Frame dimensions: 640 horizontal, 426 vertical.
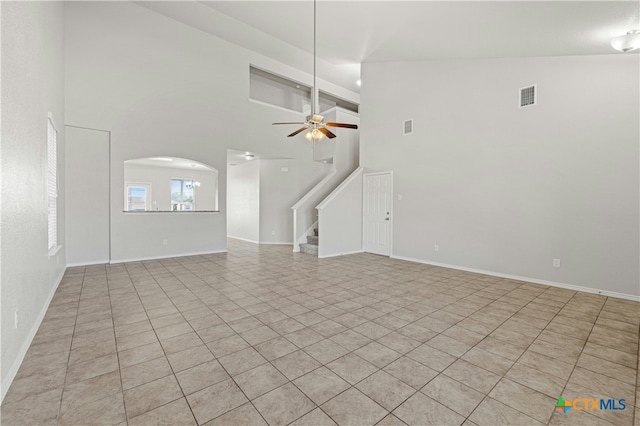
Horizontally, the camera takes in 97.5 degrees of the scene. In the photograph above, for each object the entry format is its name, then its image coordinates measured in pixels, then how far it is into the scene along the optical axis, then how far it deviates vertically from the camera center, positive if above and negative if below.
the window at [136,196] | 5.76 +0.35
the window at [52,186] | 3.60 +0.38
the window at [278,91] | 7.88 +3.64
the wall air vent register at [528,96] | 4.49 +1.91
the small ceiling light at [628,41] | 3.15 +1.98
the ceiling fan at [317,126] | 4.50 +1.44
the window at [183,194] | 6.43 +0.44
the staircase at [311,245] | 6.90 -0.82
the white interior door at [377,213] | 6.63 +0.01
